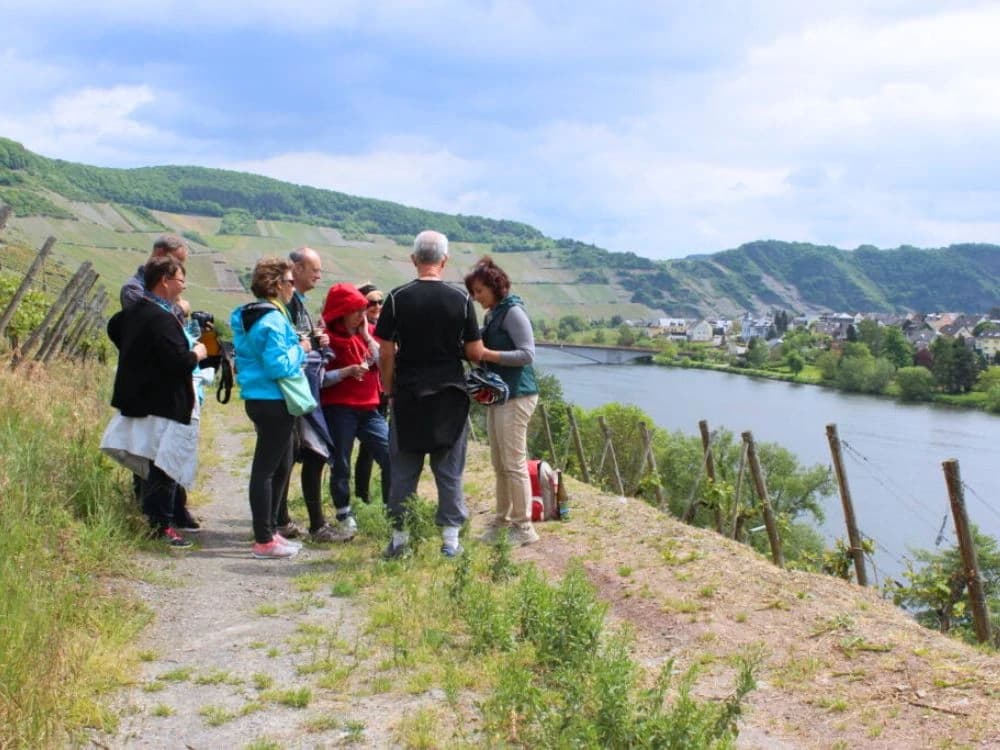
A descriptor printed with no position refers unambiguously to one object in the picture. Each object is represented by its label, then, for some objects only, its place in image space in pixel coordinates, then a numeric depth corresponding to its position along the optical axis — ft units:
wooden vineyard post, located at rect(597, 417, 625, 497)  50.36
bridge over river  303.68
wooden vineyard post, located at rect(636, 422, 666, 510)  39.83
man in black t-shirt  15.57
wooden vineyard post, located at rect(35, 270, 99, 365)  30.09
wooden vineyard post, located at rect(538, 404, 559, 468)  51.34
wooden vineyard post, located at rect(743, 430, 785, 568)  28.04
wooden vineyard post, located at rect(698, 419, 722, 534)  34.94
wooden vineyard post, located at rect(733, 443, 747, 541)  33.30
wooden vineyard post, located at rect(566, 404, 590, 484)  49.02
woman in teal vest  17.62
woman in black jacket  15.38
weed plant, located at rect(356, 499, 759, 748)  9.18
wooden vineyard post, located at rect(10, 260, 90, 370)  28.14
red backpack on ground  21.95
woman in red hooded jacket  17.89
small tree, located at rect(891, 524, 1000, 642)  25.76
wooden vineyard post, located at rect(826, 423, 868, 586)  28.02
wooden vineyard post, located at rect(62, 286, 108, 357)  36.81
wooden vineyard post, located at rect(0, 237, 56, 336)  25.27
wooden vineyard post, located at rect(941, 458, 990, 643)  19.34
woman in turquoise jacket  15.47
